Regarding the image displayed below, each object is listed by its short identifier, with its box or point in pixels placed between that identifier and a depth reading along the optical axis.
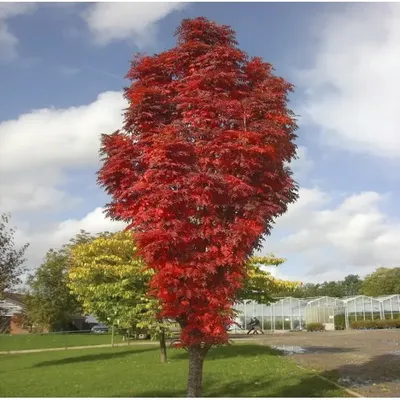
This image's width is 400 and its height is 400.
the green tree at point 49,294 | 62.03
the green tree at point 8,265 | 28.66
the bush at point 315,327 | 55.25
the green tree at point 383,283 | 93.31
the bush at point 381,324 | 53.66
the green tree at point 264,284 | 25.33
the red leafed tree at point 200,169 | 8.78
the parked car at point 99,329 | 73.99
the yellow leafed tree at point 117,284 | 22.64
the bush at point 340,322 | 56.12
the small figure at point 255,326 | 51.56
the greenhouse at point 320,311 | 56.94
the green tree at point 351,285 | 137.50
